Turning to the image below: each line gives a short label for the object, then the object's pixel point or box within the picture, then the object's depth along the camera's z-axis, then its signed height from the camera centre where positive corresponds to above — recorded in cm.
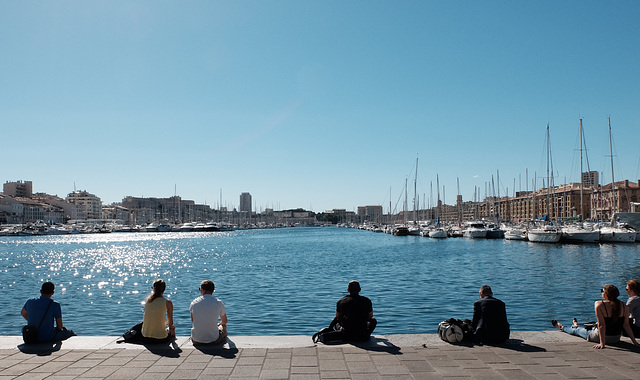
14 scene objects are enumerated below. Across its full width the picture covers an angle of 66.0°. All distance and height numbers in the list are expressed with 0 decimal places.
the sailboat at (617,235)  6100 -297
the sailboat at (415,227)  10885 -262
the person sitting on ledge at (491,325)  876 -198
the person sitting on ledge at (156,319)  895 -178
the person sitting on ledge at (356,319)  900 -188
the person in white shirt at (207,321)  877 -180
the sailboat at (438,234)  9075 -349
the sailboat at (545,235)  6306 -287
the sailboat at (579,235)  6197 -294
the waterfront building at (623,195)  12938 +437
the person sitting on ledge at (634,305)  898 -174
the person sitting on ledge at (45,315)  895 -168
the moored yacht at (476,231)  8294 -284
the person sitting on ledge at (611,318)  860 -186
